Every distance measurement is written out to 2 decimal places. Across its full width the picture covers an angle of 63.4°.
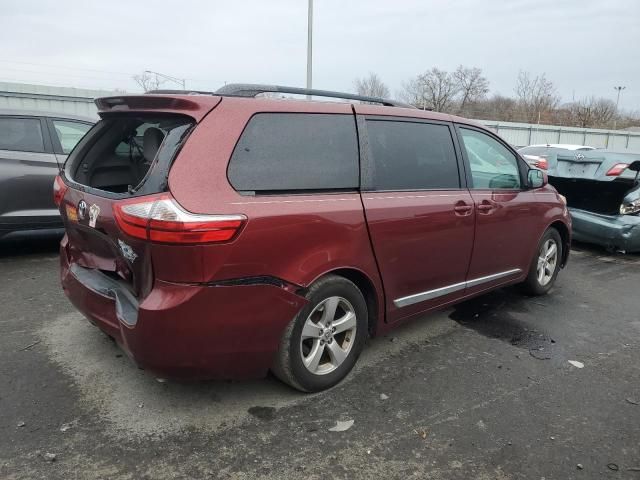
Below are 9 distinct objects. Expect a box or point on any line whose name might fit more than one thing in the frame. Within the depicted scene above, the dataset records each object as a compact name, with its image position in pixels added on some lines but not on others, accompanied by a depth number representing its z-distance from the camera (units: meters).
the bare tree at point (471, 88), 52.38
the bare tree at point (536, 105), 51.19
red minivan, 2.48
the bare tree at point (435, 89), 49.44
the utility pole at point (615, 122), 51.40
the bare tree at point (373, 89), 52.98
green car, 6.72
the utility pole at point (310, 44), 15.74
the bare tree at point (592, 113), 48.47
